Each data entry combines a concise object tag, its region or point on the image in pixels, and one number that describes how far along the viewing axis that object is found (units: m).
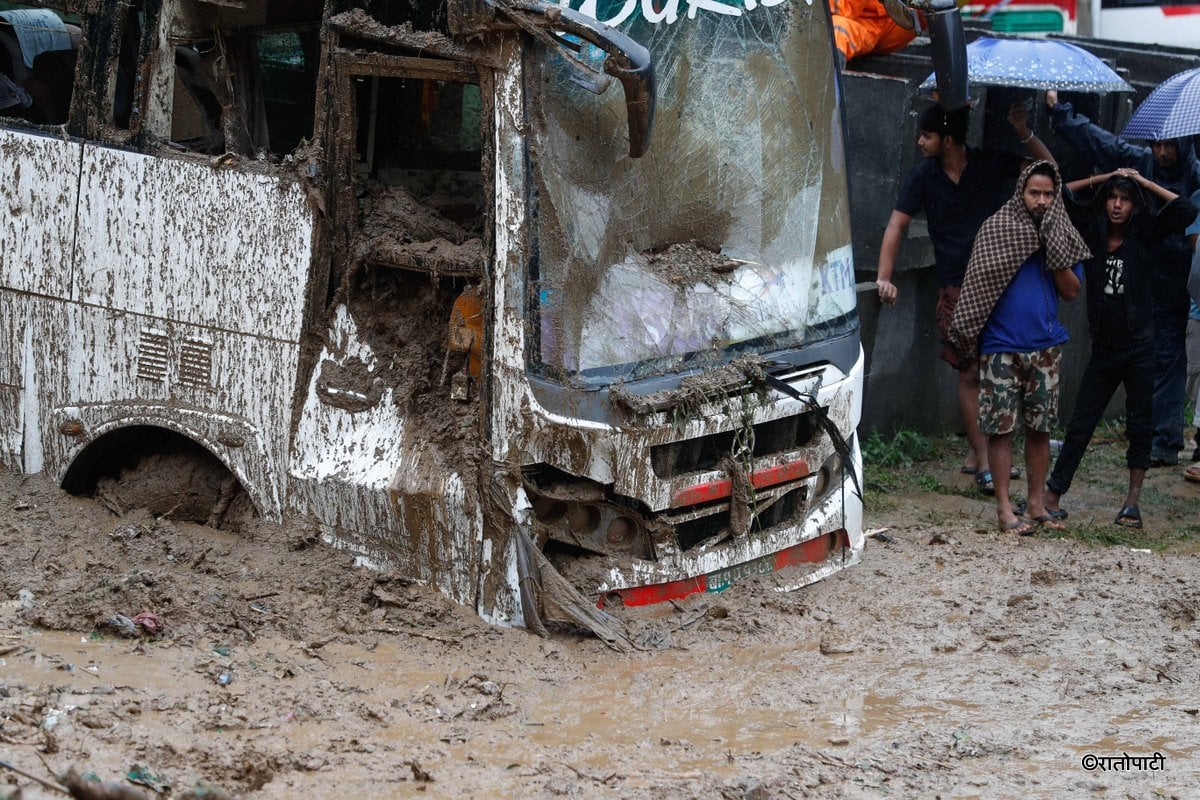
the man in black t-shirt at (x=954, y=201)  14.43
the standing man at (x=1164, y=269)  15.87
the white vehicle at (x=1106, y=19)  26.23
